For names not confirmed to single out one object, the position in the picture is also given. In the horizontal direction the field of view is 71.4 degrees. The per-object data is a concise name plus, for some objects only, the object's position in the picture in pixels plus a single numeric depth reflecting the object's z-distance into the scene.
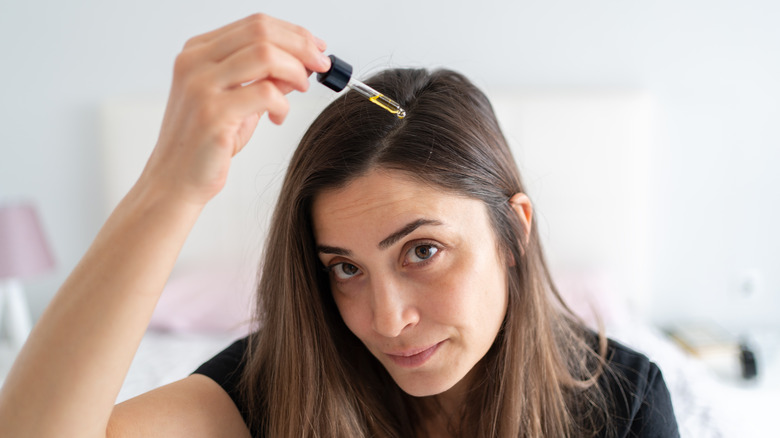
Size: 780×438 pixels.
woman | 0.59
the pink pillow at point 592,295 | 1.87
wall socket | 2.17
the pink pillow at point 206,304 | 1.99
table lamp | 1.99
